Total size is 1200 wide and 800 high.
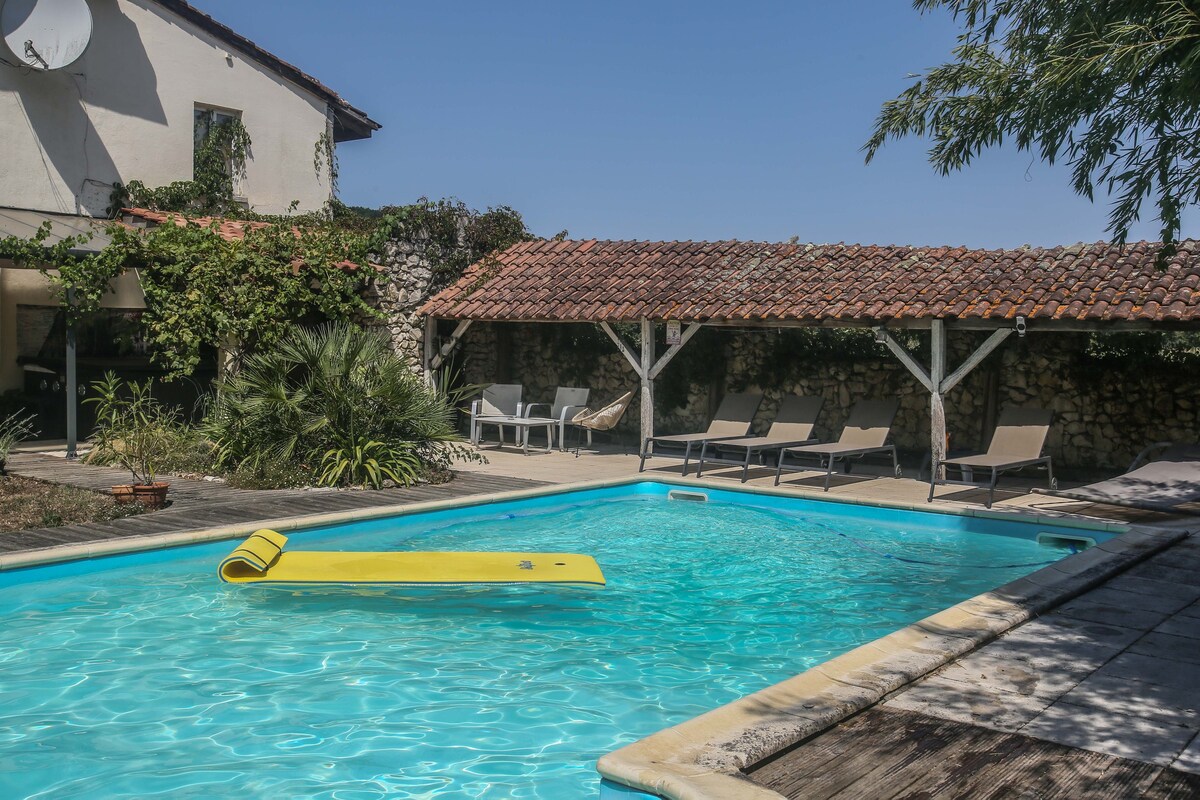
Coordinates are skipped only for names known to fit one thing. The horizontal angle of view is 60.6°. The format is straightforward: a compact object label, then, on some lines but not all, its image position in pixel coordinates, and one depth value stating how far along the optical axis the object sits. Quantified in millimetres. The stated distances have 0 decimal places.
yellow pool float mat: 7273
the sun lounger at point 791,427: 13023
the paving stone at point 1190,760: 3719
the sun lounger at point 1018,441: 11281
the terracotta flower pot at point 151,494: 9422
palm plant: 11500
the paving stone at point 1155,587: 6508
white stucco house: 14336
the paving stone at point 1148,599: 6172
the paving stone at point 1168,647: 5113
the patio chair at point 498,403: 16156
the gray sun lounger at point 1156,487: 10336
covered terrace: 11312
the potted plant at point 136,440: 9789
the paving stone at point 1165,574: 6949
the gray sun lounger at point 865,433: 12266
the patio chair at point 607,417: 14797
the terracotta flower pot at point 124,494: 9367
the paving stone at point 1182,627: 5523
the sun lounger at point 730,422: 13487
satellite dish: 15156
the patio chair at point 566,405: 15711
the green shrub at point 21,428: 13345
